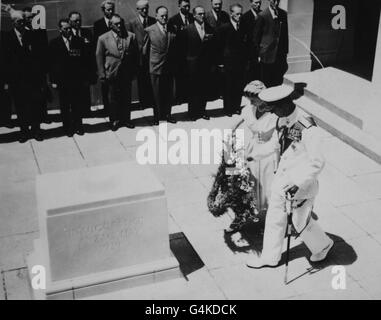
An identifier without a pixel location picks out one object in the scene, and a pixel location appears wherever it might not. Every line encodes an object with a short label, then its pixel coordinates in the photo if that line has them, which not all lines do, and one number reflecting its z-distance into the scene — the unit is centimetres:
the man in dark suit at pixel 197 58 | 1043
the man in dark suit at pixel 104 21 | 1050
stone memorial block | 544
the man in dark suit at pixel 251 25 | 1083
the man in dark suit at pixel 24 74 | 948
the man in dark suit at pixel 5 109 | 1076
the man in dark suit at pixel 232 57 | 1052
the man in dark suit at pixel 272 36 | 1085
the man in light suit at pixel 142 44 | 1064
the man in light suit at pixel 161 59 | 1021
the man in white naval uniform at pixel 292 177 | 584
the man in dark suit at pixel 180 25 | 1063
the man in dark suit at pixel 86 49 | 997
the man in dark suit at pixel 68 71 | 977
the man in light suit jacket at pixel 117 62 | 991
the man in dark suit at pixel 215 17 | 1095
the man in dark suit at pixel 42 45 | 984
